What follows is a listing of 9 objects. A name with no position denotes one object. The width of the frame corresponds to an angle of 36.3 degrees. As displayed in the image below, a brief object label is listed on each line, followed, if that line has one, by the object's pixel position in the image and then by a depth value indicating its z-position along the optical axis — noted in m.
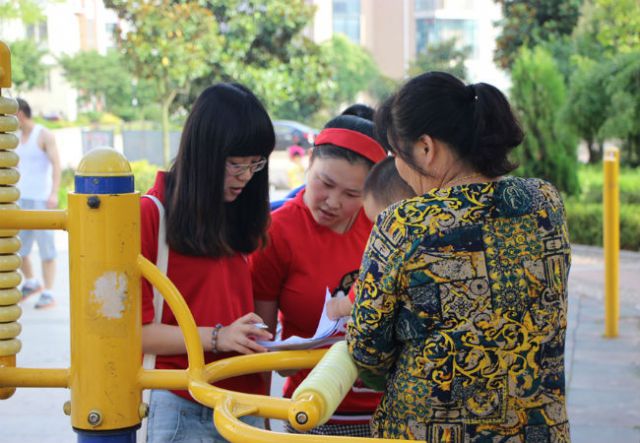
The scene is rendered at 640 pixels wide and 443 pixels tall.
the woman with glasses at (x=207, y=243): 2.13
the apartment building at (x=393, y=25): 75.19
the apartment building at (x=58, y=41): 33.10
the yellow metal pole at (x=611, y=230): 6.43
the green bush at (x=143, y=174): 12.87
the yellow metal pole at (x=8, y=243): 1.80
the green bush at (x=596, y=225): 10.08
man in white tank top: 7.56
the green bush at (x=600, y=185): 11.82
